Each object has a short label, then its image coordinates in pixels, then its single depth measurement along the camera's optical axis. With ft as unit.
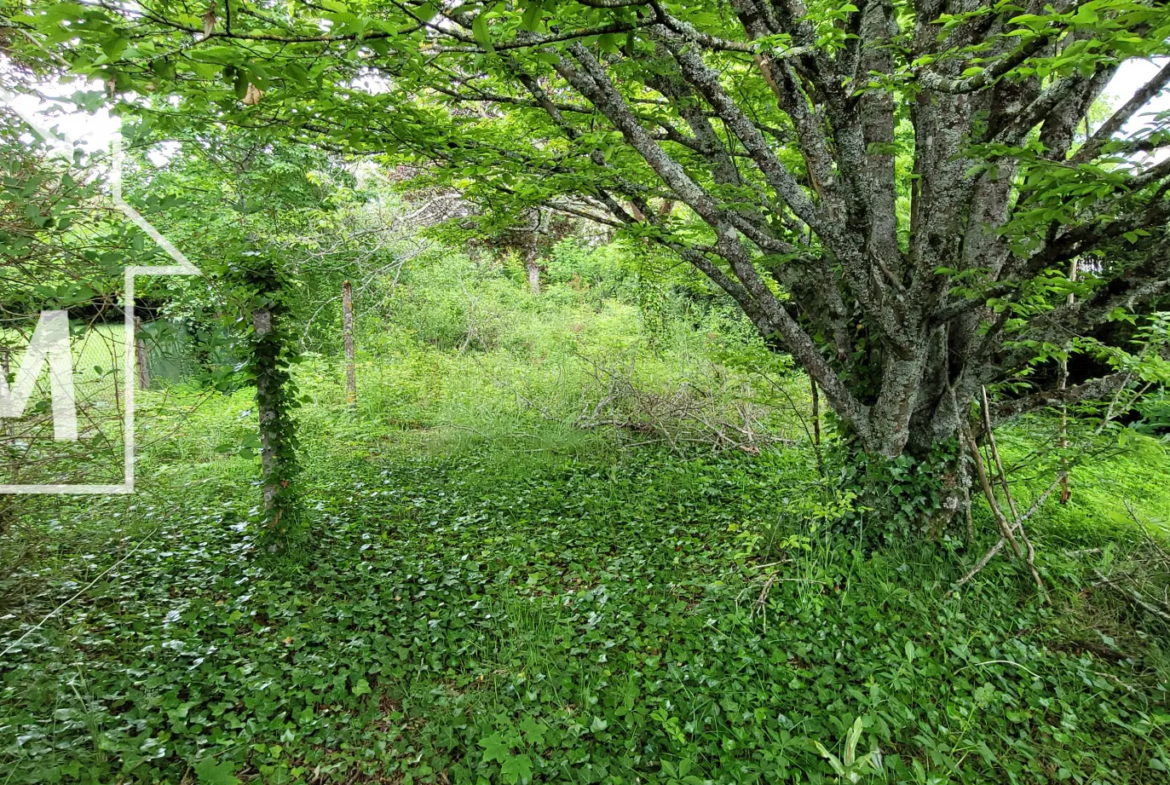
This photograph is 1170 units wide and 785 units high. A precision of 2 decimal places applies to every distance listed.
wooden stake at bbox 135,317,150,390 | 27.26
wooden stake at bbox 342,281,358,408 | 25.30
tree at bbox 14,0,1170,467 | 6.79
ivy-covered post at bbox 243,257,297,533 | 12.12
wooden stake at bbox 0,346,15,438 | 7.76
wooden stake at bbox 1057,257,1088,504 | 10.07
